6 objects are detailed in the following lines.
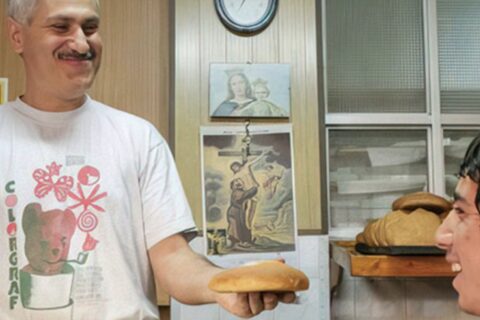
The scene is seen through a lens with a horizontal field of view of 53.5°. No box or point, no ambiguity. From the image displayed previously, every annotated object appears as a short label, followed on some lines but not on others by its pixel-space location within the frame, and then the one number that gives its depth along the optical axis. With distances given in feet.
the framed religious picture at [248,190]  6.18
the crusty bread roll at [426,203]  5.60
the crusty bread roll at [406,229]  5.27
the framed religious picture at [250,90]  6.31
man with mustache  3.19
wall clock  6.35
